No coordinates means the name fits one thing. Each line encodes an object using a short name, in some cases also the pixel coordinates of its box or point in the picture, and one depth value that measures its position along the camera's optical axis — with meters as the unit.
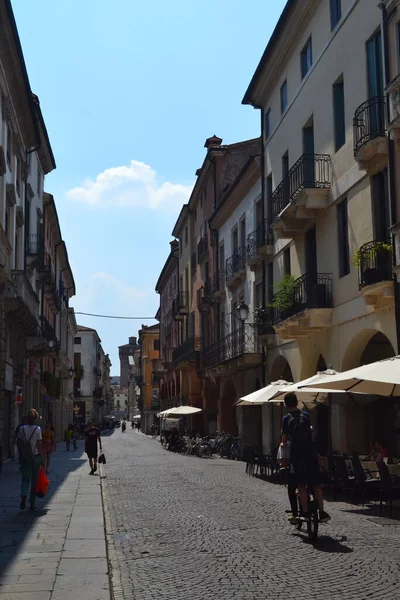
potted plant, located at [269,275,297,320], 22.39
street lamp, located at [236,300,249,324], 27.72
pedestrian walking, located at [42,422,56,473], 21.45
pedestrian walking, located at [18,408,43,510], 13.12
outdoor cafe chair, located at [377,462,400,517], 12.41
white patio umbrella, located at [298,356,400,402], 12.53
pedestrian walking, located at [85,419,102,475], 23.66
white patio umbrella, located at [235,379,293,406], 20.25
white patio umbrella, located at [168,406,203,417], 39.12
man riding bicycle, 10.14
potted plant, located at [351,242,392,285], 16.28
